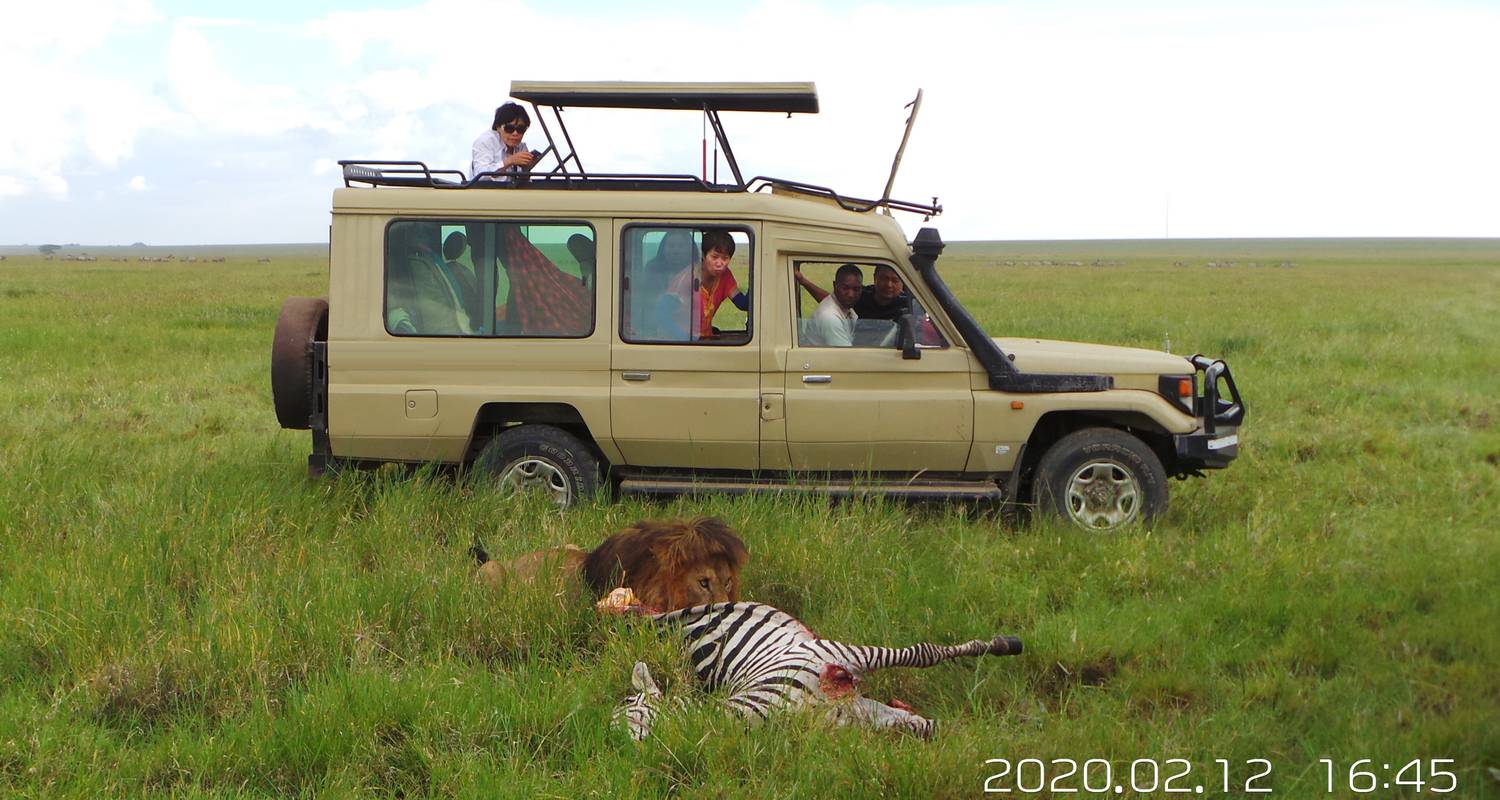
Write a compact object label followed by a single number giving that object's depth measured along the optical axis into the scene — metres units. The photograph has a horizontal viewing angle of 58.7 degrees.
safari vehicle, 6.78
